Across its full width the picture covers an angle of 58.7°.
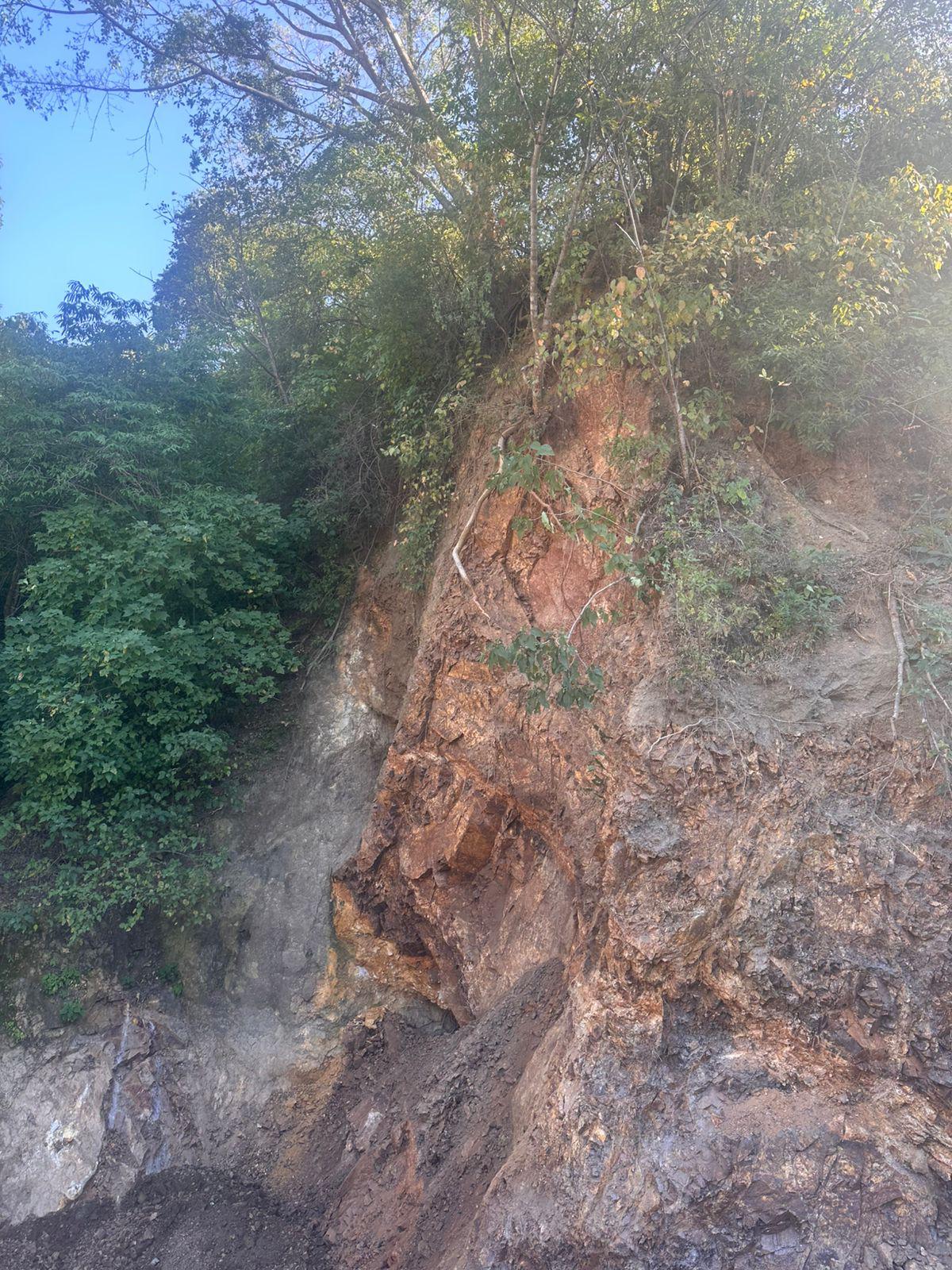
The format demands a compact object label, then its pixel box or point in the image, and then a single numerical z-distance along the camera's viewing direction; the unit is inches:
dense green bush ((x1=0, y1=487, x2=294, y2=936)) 302.0
